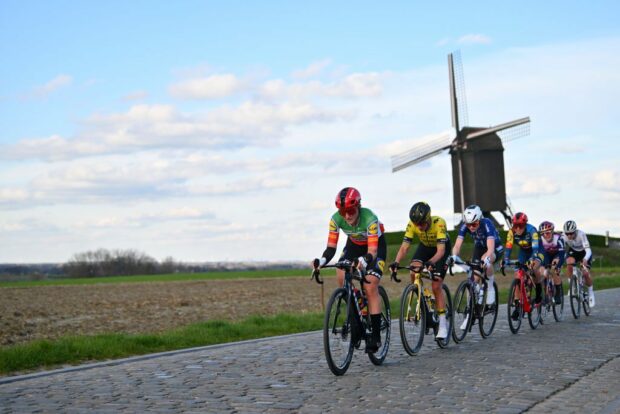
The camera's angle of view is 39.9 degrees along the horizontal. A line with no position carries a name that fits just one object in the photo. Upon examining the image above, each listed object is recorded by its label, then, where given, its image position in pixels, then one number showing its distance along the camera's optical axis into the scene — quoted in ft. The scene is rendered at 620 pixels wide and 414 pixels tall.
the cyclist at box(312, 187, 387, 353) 33.96
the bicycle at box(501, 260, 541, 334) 50.55
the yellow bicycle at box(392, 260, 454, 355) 38.63
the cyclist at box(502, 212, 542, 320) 53.16
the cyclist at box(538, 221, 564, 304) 57.49
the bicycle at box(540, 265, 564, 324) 55.78
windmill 216.33
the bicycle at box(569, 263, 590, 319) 61.36
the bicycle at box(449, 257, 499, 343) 45.11
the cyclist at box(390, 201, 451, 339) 40.27
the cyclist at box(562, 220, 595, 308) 60.75
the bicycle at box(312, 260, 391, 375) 32.37
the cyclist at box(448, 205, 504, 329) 45.52
